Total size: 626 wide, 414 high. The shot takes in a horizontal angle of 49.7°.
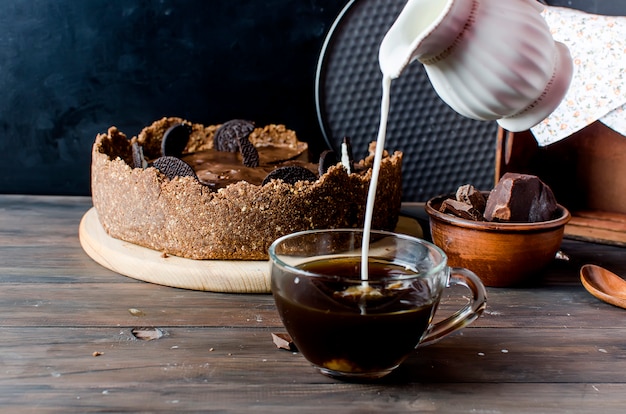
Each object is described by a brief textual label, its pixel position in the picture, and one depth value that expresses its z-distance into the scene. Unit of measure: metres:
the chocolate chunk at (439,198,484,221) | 1.09
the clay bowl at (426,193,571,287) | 1.05
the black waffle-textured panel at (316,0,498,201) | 1.58
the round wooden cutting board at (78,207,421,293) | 1.04
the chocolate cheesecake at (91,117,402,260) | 1.04
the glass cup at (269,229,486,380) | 0.71
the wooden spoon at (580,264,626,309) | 1.02
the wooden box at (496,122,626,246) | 1.36
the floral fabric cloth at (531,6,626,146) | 1.24
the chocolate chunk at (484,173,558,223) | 1.07
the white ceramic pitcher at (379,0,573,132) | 0.77
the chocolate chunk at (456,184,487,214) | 1.13
